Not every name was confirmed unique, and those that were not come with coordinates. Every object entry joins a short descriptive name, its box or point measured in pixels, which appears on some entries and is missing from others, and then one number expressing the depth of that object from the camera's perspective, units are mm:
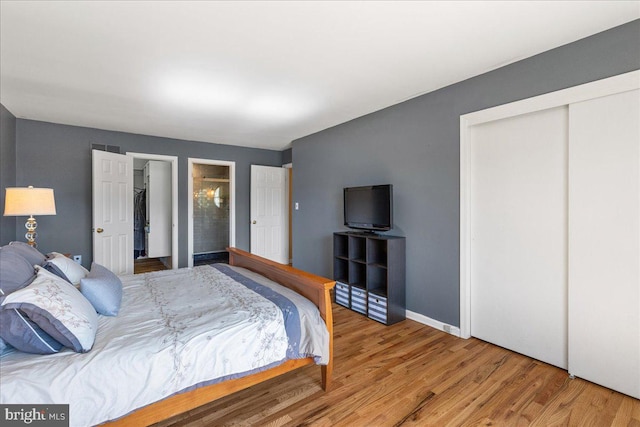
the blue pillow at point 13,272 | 1477
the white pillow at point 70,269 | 2012
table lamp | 2674
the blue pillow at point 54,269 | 1930
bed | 1229
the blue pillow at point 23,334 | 1266
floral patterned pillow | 1302
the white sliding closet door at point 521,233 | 2254
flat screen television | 3235
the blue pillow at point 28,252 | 1890
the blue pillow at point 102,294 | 1741
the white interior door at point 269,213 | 5605
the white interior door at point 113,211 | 3996
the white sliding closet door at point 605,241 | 1879
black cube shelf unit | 3100
